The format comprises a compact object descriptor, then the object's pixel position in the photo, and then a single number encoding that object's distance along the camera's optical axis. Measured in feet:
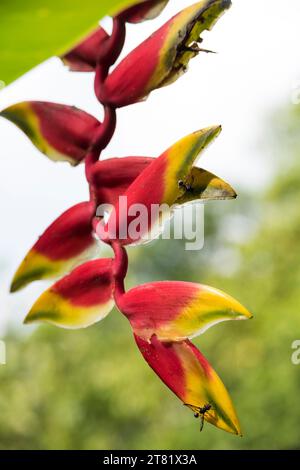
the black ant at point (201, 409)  2.98
